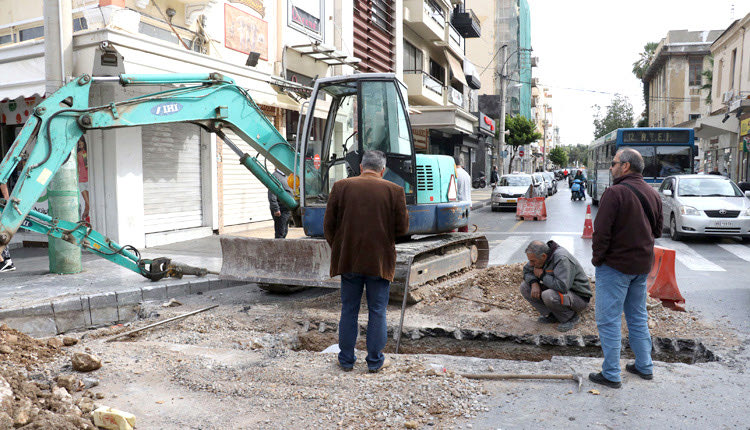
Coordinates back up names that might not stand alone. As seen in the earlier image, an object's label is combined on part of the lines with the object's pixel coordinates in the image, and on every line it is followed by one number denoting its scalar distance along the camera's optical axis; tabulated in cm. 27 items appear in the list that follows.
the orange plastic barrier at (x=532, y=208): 1886
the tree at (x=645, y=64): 6056
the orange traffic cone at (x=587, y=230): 1365
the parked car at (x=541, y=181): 2883
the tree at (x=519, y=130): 5409
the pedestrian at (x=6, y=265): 888
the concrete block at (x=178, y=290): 797
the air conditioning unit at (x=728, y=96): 3072
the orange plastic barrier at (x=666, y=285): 684
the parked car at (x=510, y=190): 2277
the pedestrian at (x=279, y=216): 1046
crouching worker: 577
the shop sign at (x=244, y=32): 1281
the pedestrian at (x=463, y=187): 959
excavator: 670
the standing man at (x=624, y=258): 425
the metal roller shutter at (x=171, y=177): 1172
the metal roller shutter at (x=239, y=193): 1394
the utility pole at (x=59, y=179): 832
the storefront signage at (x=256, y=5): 1344
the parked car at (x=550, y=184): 3659
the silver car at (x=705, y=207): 1245
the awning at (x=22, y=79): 995
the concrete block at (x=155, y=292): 769
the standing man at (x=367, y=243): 455
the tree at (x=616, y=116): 7031
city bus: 1931
